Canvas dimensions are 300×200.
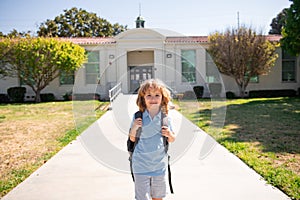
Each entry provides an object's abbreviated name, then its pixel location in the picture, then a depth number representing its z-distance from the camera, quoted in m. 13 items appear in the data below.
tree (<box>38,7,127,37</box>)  36.41
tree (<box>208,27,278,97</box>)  17.48
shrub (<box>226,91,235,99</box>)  18.95
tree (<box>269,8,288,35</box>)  40.36
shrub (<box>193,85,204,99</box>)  16.15
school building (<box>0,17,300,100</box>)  17.02
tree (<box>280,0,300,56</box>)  14.05
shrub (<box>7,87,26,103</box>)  18.55
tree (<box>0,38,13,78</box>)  16.84
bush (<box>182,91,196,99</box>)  10.97
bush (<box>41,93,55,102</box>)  19.00
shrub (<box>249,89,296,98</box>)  19.58
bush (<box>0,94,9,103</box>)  18.92
